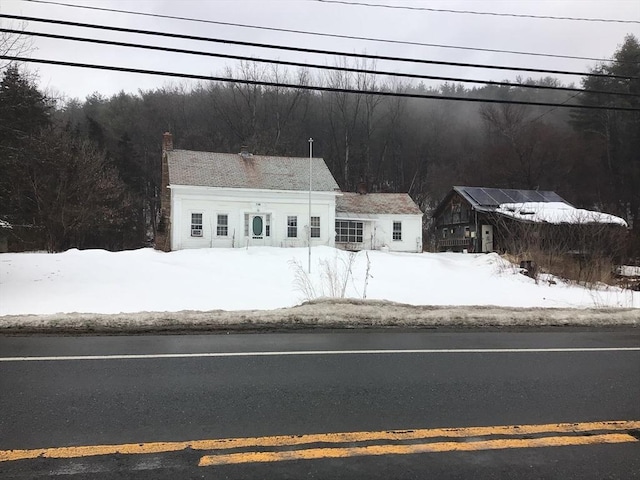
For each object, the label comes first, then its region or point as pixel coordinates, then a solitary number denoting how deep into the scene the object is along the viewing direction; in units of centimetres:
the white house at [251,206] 3008
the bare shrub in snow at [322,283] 1439
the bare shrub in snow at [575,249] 1994
